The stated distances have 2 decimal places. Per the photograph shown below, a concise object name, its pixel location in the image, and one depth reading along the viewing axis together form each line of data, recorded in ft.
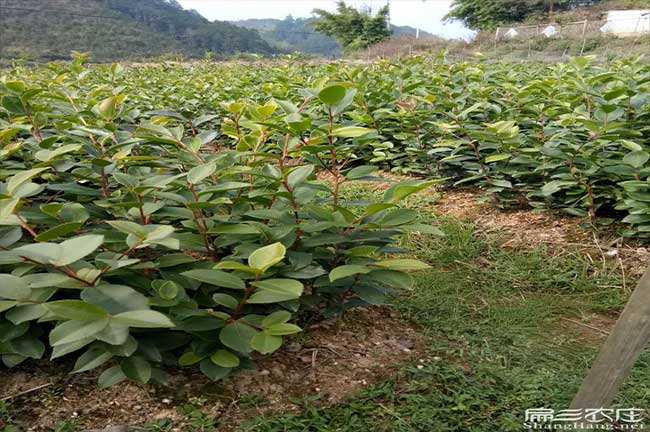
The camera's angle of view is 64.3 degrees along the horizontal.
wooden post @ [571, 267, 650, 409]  2.49
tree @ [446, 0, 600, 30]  92.02
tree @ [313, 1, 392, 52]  101.24
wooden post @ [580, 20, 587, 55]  58.19
